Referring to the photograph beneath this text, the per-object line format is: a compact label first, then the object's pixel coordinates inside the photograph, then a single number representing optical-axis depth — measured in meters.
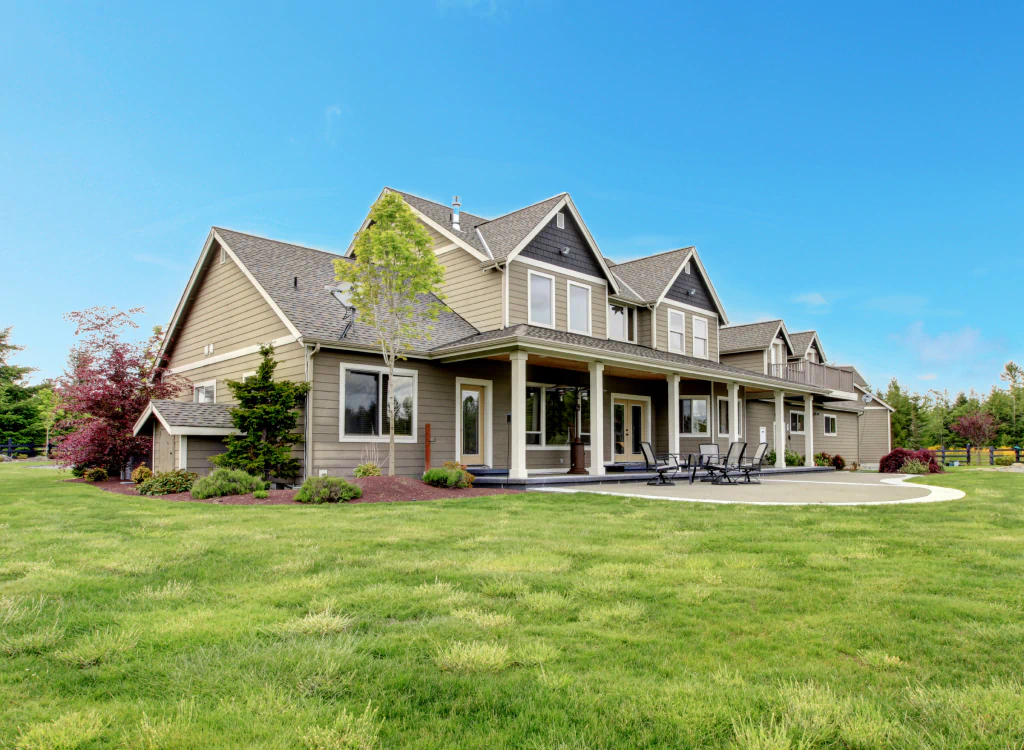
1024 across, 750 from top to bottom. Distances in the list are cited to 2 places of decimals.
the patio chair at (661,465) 15.41
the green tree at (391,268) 13.55
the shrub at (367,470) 14.09
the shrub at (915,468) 21.83
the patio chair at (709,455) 16.32
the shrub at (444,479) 13.09
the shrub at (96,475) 17.50
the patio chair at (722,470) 15.72
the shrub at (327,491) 10.90
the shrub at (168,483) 13.03
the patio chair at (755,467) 16.04
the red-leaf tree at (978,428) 38.62
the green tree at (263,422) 13.64
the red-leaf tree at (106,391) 16.95
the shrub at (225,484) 11.84
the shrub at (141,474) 14.62
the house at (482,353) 14.55
